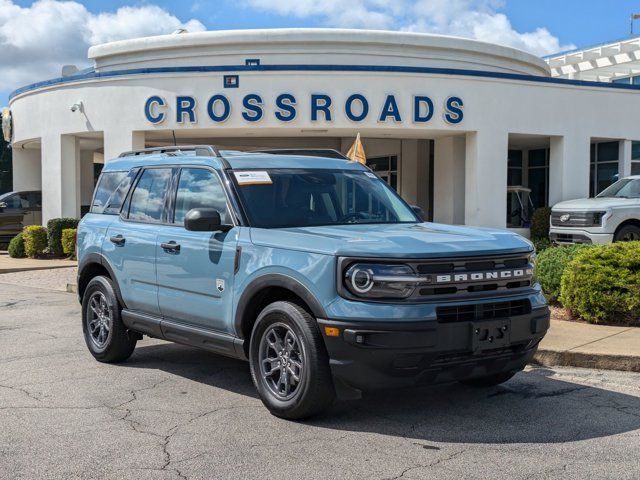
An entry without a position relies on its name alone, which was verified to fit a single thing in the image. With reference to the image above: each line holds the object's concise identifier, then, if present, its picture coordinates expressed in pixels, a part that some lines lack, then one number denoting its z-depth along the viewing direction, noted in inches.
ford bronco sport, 196.7
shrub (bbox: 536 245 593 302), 403.9
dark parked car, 954.7
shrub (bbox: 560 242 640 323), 353.4
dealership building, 755.4
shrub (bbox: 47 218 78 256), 826.8
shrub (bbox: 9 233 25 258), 849.5
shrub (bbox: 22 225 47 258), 833.5
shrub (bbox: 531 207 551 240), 812.0
